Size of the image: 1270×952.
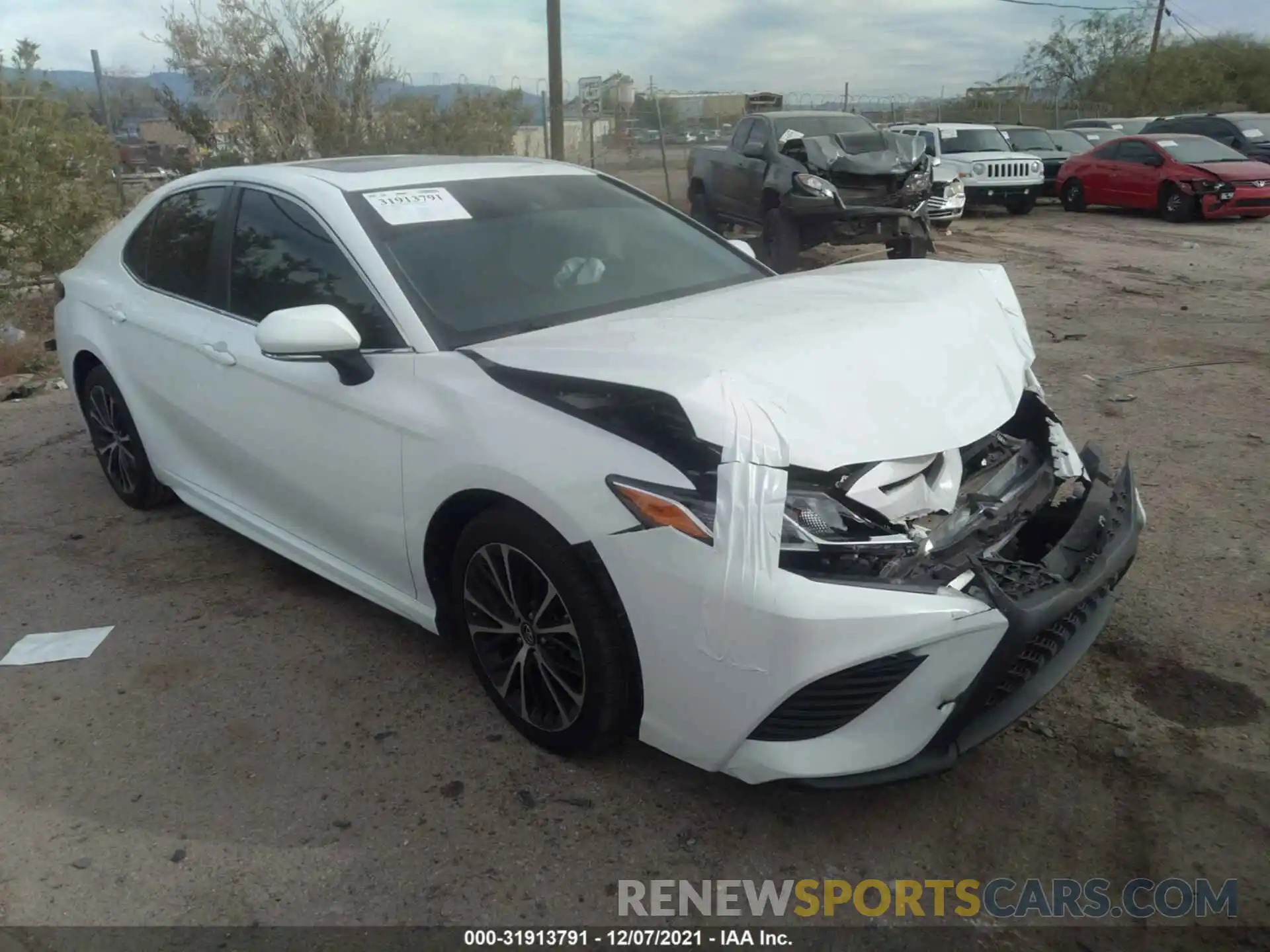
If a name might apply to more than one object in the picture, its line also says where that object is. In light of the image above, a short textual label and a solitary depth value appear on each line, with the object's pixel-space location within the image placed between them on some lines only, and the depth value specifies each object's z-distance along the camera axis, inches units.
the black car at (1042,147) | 768.9
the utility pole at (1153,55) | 1481.3
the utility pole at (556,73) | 549.3
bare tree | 587.2
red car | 618.2
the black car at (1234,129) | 764.0
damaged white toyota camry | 92.1
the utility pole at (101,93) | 753.0
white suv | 693.3
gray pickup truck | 420.5
